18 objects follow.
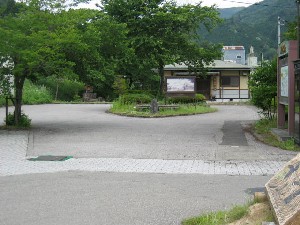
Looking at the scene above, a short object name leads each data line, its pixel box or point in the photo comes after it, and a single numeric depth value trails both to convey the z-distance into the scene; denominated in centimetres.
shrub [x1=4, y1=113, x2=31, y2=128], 1859
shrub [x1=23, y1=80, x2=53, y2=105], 4044
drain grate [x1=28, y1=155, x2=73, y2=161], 1121
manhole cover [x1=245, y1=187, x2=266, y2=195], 742
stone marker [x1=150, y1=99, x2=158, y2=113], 2619
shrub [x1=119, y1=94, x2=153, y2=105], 3081
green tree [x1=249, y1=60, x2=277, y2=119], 1756
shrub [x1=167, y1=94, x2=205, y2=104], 3197
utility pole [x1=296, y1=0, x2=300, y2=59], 1498
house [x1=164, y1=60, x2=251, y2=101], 4475
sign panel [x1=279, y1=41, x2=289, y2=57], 1388
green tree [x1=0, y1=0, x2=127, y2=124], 1591
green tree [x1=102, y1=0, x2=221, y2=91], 3453
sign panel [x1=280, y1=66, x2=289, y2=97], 1392
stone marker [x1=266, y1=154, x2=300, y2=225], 356
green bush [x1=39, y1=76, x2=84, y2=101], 4584
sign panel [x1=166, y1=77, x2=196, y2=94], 3183
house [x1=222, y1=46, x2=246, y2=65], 7025
